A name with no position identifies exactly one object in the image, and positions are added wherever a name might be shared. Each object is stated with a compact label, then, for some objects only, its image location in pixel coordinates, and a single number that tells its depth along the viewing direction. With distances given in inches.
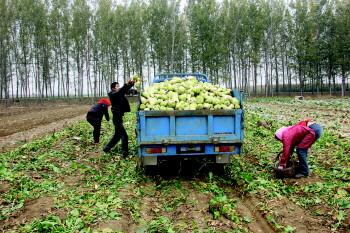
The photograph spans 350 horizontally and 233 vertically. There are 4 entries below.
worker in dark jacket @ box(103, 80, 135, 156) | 436.0
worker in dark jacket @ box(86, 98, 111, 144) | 532.4
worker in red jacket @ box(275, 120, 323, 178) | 339.0
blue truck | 334.6
